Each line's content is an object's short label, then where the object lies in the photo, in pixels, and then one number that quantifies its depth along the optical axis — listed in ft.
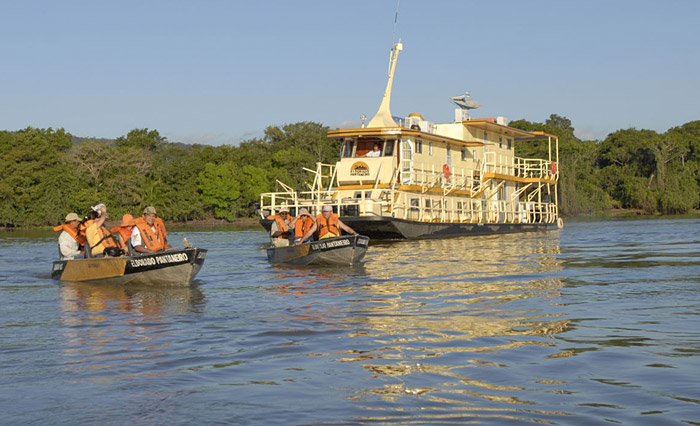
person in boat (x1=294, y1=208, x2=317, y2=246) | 74.15
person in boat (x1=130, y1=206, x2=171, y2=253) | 59.57
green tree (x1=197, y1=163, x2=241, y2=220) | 244.01
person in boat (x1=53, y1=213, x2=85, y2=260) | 65.87
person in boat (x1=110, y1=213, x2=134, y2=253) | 60.54
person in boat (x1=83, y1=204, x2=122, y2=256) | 62.64
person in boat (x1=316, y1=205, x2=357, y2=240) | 74.43
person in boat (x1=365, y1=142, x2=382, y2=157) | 118.11
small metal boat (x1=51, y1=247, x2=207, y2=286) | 57.47
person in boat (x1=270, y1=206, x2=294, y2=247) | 78.89
